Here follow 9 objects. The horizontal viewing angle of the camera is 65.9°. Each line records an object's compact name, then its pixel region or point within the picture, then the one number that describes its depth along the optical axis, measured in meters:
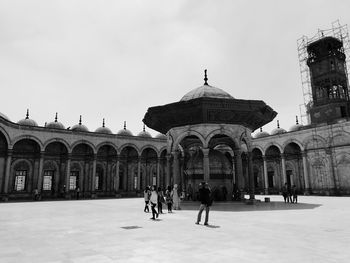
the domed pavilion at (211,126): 15.86
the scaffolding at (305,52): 34.96
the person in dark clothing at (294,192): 17.28
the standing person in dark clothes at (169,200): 12.20
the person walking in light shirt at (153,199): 9.65
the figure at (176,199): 13.21
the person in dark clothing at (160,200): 11.49
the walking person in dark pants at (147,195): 12.24
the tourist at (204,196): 8.42
